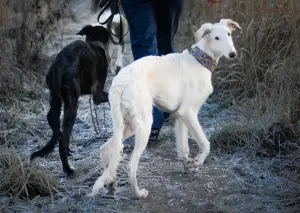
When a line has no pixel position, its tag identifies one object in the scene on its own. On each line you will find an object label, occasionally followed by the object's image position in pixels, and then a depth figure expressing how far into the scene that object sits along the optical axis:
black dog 4.09
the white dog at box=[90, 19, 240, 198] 3.54
